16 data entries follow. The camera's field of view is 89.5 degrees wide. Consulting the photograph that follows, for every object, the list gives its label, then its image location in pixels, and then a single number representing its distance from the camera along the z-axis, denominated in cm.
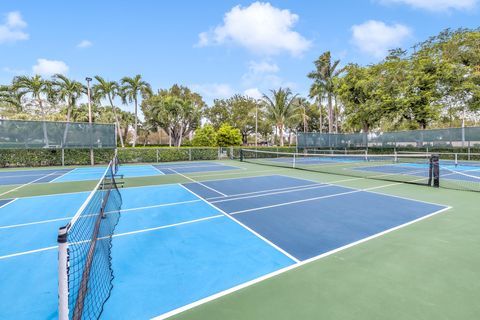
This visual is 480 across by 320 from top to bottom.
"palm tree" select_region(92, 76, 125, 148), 2694
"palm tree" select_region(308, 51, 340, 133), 3488
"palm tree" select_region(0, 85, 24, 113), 2491
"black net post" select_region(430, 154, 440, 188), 999
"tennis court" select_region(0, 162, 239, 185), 1280
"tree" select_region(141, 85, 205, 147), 3516
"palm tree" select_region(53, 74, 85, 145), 2662
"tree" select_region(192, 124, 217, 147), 3438
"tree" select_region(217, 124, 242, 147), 3192
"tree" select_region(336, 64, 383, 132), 2895
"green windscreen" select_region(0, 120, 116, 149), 1777
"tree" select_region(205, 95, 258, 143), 5147
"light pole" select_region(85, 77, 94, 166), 2034
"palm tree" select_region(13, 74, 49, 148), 2502
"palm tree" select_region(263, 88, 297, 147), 3678
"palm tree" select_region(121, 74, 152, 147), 2838
